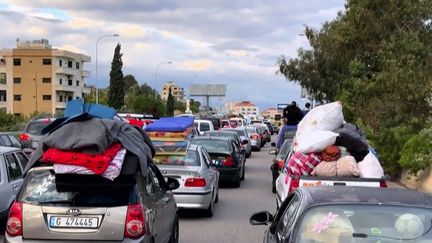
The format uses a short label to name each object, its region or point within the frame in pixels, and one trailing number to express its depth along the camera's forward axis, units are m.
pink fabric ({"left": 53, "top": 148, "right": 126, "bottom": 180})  6.82
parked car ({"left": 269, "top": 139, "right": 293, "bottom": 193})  16.87
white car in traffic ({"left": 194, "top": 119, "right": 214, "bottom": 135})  34.34
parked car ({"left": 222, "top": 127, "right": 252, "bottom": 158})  34.17
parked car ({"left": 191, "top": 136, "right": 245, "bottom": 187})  19.02
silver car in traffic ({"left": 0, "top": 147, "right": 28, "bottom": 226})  10.59
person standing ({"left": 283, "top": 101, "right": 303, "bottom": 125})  22.34
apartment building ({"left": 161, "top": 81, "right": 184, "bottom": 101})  183.38
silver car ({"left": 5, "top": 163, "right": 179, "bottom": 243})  6.72
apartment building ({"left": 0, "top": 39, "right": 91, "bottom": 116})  107.50
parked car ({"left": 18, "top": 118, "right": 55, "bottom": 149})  23.37
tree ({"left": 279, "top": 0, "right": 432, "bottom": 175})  19.95
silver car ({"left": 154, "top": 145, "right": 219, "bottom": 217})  12.58
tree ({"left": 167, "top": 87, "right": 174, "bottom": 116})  98.62
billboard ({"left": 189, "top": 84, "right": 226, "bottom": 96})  122.12
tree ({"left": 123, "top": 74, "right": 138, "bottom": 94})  138.76
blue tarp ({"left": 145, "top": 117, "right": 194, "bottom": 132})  17.53
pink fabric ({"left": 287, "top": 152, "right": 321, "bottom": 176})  9.46
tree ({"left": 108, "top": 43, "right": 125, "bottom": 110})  76.56
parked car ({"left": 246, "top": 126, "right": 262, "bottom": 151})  42.91
